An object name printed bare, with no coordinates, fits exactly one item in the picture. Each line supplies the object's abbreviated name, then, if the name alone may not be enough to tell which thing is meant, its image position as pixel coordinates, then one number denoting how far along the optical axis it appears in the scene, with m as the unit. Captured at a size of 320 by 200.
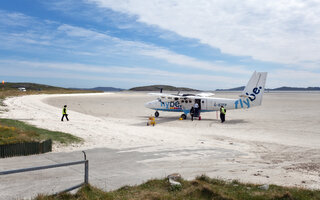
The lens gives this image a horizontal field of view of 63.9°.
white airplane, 27.98
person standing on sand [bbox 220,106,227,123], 27.02
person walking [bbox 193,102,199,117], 29.59
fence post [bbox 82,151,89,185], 7.23
